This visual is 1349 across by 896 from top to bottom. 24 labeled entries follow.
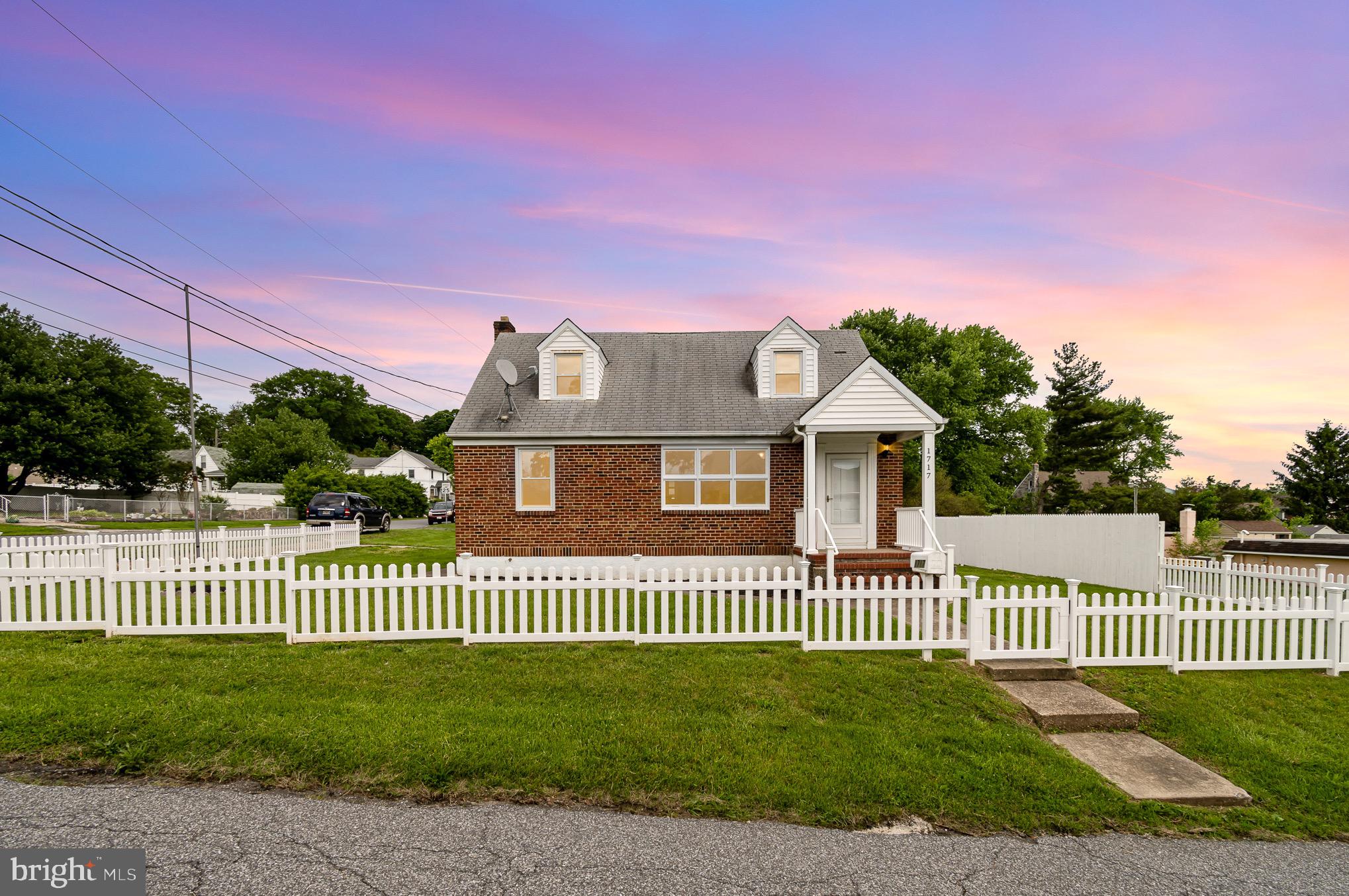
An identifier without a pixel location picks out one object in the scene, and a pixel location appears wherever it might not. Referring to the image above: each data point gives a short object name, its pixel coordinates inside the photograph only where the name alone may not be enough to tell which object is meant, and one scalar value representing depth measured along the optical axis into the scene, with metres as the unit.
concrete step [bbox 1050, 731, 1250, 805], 4.80
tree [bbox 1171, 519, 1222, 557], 18.28
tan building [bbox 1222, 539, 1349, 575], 11.46
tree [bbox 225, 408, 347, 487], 51.38
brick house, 15.05
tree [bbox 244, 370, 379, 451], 81.00
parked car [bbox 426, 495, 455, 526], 41.34
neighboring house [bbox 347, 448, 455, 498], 68.38
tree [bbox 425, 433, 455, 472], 66.31
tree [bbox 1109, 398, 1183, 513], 53.84
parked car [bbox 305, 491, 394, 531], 27.89
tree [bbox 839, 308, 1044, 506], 31.38
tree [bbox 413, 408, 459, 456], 92.31
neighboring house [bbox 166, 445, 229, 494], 65.44
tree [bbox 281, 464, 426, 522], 36.78
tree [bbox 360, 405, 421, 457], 92.66
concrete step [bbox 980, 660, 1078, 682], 7.23
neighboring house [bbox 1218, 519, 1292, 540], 41.53
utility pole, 11.79
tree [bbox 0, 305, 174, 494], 37.06
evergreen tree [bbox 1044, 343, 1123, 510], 44.78
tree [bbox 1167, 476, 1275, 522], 51.41
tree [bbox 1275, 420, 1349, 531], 48.28
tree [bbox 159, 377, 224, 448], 59.69
